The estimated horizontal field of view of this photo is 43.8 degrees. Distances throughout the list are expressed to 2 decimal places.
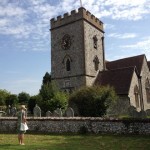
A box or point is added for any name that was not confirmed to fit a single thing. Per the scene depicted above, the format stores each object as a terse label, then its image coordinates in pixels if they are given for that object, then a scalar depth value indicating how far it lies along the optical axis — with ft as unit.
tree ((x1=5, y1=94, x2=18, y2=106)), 117.81
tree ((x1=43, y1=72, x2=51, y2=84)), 127.85
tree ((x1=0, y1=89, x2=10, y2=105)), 128.88
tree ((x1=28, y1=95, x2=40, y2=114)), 86.57
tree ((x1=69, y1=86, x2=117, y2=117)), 57.02
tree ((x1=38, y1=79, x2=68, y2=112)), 61.46
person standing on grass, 28.69
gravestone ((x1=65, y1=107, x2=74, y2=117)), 48.23
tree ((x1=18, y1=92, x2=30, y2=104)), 128.08
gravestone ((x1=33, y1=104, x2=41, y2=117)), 51.60
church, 75.51
